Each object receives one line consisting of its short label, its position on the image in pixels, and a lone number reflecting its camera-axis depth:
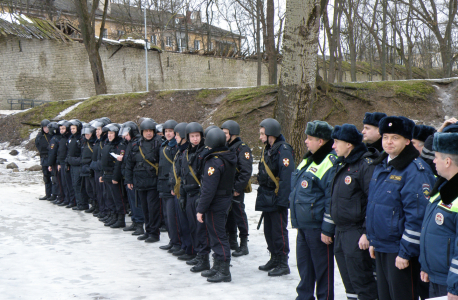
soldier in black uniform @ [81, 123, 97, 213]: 9.46
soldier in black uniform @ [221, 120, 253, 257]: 6.11
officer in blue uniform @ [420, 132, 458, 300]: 2.77
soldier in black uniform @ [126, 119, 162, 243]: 7.38
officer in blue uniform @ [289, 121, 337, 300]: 4.34
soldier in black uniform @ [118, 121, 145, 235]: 7.84
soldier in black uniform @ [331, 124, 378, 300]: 3.89
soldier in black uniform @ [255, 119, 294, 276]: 5.55
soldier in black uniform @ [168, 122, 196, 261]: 6.28
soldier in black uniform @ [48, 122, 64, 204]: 10.71
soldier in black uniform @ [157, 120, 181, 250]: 6.63
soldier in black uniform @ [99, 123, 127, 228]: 8.43
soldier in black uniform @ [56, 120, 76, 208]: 10.40
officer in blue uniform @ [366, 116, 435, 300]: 3.29
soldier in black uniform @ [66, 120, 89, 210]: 9.98
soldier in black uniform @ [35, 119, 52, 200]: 11.22
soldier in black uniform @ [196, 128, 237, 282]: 5.24
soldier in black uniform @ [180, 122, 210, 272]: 5.80
